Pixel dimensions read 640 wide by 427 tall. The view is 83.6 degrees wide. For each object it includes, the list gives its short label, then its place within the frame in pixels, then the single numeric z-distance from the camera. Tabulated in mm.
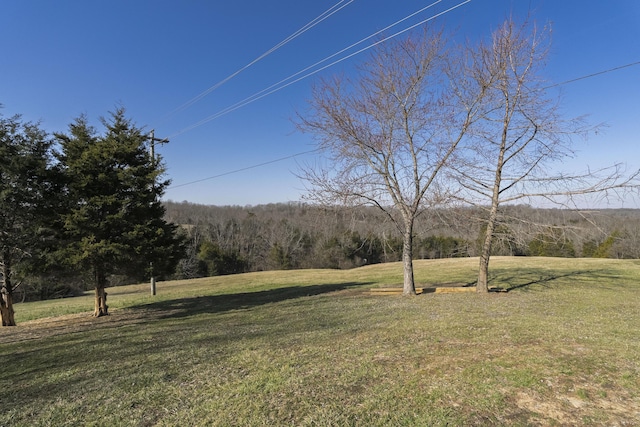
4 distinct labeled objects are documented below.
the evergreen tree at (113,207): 10609
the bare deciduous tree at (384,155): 11898
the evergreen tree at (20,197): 9578
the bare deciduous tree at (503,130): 10758
